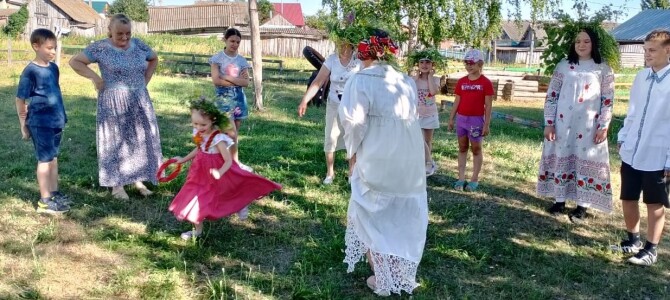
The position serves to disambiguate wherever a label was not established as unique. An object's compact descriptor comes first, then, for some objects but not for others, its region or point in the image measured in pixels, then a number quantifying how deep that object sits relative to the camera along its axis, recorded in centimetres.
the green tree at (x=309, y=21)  6790
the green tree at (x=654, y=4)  5284
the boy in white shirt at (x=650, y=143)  430
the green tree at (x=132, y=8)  7512
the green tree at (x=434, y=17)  1619
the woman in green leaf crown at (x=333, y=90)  562
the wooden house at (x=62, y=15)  5081
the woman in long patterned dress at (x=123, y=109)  535
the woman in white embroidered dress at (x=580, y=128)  532
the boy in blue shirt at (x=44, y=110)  498
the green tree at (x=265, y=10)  5851
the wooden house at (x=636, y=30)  3594
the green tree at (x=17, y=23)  4081
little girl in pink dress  454
